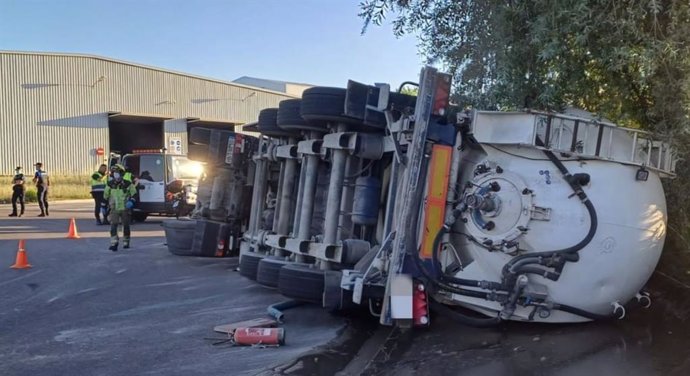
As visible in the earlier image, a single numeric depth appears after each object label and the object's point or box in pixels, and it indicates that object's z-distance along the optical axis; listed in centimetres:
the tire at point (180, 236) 917
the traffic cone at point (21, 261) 892
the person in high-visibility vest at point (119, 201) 1102
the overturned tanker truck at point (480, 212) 433
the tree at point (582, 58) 453
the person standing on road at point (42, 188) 1791
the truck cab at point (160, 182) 1636
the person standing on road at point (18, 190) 1816
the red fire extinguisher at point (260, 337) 491
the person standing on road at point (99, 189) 1533
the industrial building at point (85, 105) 3150
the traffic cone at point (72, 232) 1259
